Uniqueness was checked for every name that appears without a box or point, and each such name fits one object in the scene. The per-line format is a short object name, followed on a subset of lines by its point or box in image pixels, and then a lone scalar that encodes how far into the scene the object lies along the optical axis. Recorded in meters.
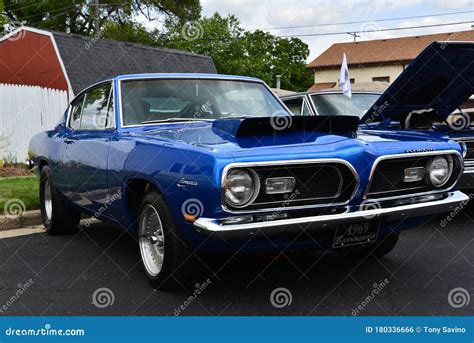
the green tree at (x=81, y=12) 39.94
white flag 7.52
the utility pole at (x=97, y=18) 31.58
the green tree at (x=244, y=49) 42.59
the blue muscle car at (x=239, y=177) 3.11
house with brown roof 40.72
